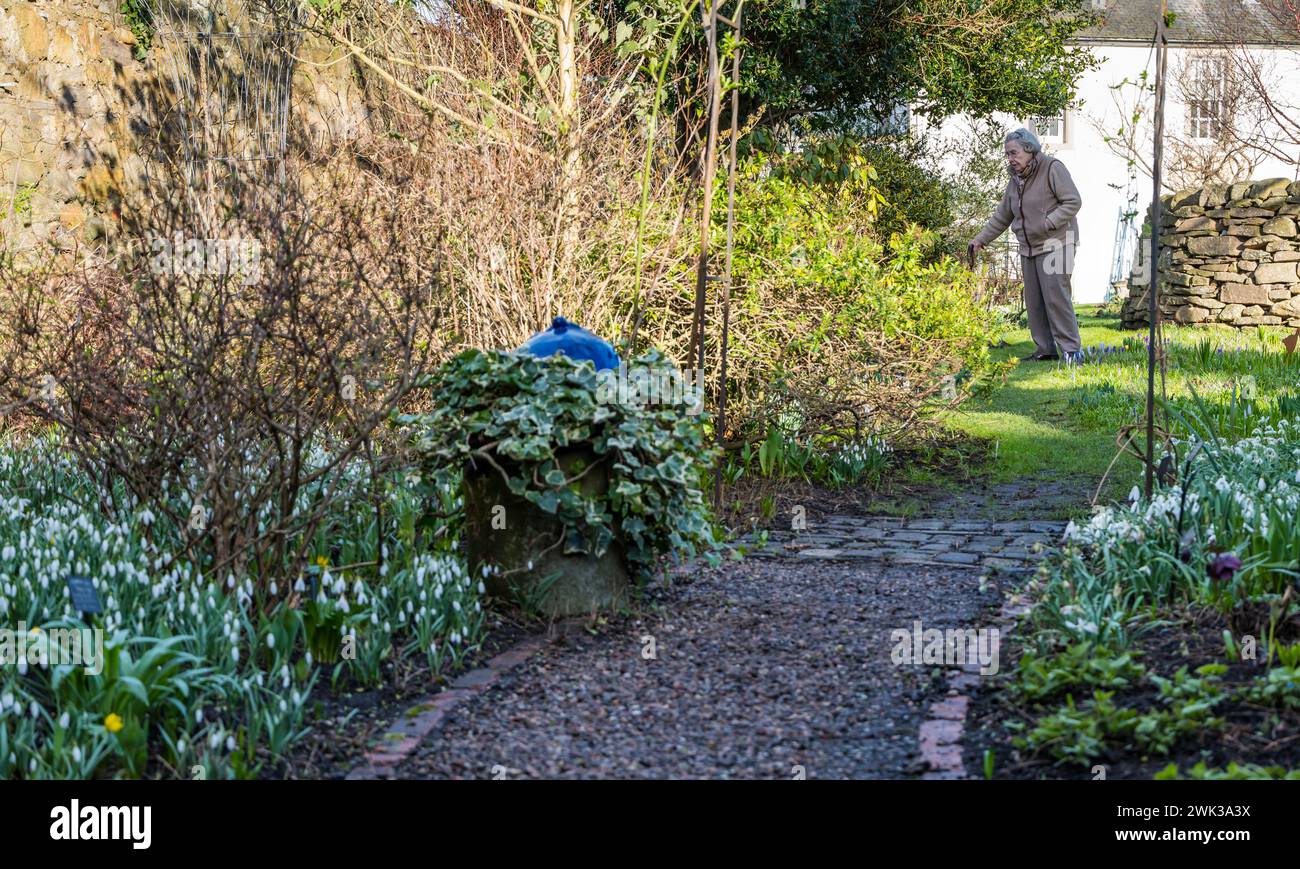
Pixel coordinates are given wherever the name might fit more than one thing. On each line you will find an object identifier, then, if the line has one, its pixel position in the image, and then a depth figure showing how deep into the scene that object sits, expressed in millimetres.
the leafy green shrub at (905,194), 12828
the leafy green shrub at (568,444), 4035
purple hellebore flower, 3404
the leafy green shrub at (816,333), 6988
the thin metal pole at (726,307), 5672
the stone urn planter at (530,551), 4176
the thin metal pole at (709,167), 5457
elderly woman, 10289
